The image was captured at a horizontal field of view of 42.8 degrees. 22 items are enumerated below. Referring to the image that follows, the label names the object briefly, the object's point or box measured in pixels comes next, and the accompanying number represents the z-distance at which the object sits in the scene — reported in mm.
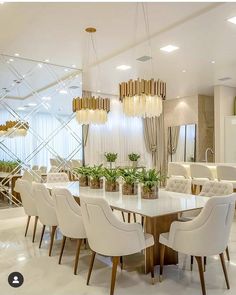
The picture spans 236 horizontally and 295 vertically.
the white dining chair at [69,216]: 3344
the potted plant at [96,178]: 4743
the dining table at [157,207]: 2987
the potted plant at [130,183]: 3997
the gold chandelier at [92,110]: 5141
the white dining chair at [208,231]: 2641
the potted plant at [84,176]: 5086
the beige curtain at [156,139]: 11133
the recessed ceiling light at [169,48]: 5520
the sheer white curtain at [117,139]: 9620
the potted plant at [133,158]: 10398
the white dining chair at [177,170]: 6816
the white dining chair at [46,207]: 3924
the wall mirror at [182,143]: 10094
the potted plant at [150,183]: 3670
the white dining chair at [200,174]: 6310
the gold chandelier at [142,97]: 3863
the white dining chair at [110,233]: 2734
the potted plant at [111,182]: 4379
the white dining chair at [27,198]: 4516
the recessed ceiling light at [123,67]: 6835
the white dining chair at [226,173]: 5654
